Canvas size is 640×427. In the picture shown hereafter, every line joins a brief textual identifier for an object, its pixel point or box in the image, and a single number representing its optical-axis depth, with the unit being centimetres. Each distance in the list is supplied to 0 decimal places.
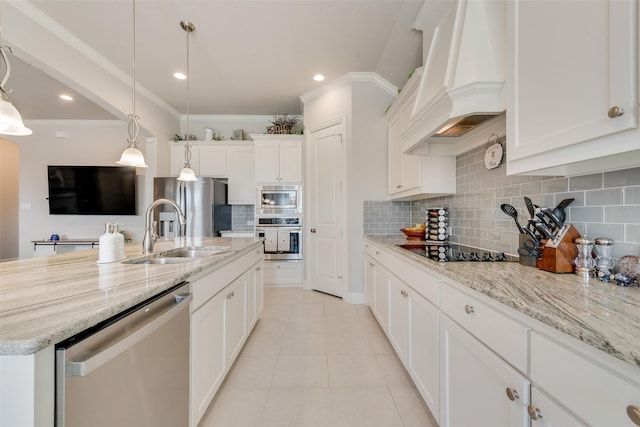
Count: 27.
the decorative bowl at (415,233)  276
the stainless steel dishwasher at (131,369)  62
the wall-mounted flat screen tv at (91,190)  435
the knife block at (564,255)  110
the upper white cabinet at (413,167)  232
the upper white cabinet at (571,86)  71
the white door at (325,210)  353
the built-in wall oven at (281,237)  405
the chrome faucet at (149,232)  172
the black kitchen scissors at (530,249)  124
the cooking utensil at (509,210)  139
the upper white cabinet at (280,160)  414
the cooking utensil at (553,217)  119
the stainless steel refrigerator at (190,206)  393
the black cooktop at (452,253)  146
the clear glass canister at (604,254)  100
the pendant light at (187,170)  244
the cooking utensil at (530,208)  131
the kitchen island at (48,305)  54
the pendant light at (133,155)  188
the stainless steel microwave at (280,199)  410
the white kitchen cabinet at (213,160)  451
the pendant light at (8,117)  115
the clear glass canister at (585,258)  103
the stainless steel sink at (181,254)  158
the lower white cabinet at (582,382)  52
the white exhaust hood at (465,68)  127
